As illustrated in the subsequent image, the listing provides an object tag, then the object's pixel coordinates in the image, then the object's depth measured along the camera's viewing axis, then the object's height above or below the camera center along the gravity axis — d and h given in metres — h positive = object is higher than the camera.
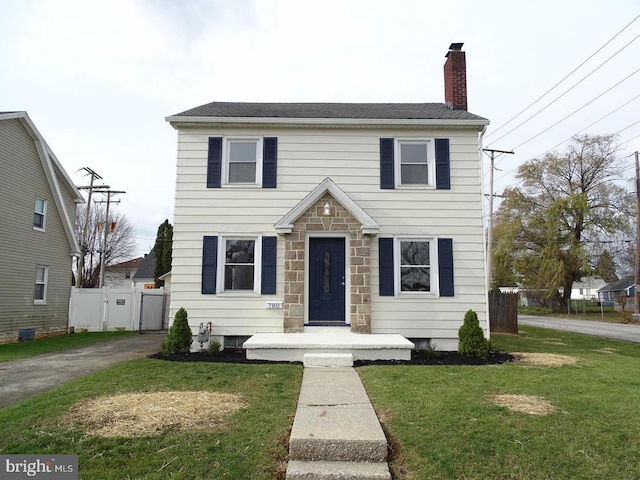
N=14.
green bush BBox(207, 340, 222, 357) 9.02 -1.37
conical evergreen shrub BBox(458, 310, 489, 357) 8.80 -1.06
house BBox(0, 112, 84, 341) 13.84 +1.70
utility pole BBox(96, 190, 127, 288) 27.98 +5.73
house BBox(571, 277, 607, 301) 79.12 +0.11
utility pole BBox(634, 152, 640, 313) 26.65 +2.95
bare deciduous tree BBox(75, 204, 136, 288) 37.75 +3.88
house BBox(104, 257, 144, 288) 46.35 +1.00
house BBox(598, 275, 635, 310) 47.73 +0.14
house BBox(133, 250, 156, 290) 36.41 +0.69
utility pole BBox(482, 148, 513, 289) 25.27 +7.02
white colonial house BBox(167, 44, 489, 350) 9.78 +1.49
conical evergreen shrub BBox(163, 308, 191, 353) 9.06 -1.13
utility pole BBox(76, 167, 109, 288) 26.17 +6.21
